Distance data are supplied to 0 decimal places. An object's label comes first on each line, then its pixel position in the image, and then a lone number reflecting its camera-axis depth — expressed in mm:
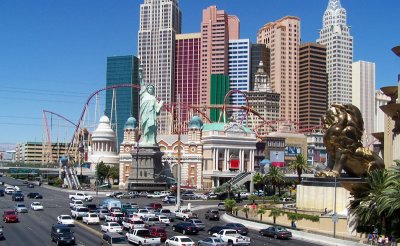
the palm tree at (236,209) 73875
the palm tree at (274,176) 92062
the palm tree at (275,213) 63478
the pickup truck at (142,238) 42188
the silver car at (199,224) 53881
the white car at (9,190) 112225
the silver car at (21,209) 69950
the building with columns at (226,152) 139500
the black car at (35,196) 99488
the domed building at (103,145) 163250
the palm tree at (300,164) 95812
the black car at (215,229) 50856
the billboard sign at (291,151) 178588
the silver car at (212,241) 41219
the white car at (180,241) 41344
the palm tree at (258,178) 99806
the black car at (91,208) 63181
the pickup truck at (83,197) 93888
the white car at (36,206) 74656
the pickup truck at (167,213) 63847
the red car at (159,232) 45344
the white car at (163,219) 59812
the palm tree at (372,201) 43094
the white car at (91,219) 58125
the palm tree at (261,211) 67062
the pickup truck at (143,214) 58838
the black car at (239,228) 51509
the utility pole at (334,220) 50994
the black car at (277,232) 52194
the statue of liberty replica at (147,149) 128125
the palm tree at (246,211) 70100
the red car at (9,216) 59375
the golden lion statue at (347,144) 61156
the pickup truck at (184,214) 66125
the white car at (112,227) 49550
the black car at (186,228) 52622
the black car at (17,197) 90688
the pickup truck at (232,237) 45656
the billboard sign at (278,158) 147275
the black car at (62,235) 42531
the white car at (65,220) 55362
